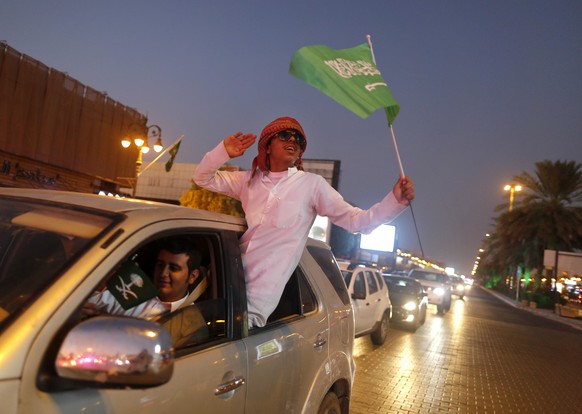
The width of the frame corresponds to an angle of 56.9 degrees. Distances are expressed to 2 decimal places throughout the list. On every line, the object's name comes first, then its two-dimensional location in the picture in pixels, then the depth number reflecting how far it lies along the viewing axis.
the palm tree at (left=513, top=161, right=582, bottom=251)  36.66
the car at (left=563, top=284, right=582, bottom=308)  29.75
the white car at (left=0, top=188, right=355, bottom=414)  1.52
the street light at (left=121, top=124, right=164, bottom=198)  18.26
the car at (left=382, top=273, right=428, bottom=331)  15.29
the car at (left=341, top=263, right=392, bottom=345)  10.55
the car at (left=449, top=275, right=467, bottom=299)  39.54
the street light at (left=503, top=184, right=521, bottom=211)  39.80
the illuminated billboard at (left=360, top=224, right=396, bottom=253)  42.72
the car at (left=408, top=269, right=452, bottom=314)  22.17
